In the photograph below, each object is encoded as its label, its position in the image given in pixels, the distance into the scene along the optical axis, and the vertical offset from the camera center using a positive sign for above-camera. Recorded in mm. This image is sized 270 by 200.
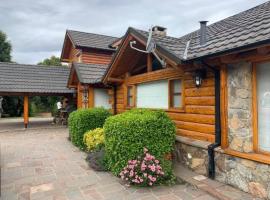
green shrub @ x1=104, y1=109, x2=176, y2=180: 5156 -799
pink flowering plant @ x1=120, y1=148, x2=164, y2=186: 4820 -1415
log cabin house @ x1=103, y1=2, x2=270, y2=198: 4211 +117
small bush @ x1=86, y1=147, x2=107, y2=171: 6094 -1538
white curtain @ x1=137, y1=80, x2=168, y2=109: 7199 +238
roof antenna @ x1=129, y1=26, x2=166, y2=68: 5971 +1408
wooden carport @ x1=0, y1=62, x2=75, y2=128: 14566 +1441
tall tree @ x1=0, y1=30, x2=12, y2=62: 28553 +6550
